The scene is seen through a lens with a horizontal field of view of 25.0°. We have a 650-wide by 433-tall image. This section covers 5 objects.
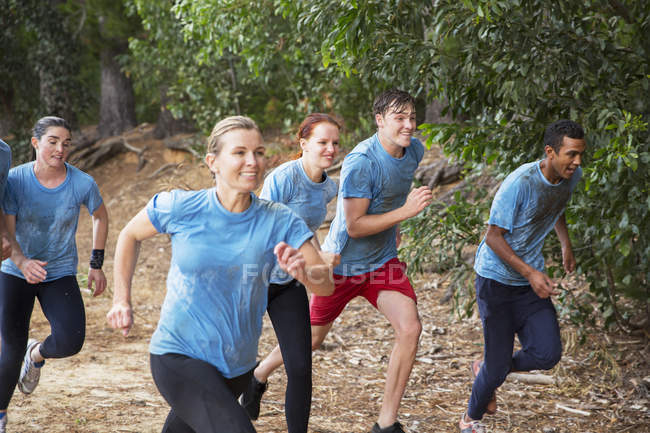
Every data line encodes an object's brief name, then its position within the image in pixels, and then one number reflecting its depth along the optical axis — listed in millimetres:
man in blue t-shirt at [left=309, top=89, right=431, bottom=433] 9003
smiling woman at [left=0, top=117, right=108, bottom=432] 9263
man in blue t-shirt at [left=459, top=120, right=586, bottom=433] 9018
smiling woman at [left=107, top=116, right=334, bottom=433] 6093
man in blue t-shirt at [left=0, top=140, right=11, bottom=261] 8136
